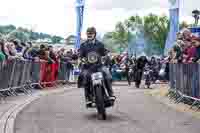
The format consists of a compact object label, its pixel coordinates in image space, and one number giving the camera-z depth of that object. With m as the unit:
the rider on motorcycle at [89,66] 12.72
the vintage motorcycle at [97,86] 12.27
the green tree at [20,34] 29.27
